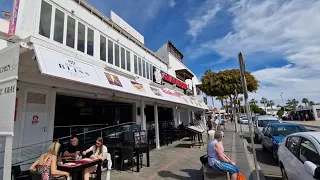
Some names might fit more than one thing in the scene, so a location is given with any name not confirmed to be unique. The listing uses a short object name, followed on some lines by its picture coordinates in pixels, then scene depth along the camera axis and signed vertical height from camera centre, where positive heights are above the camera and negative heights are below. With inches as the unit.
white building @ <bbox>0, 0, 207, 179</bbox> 152.6 +51.1
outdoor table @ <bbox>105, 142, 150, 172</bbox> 263.9 -46.2
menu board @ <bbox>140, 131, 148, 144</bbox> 310.6 -35.8
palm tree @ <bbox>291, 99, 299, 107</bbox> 3948.3 +202.2
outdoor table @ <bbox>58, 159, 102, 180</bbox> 173.8 -46.0
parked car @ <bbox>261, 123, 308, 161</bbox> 308.5 -37.0
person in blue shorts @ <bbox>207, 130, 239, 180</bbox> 167.5 -41.3
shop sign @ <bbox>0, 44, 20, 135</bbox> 134.0 +23.3
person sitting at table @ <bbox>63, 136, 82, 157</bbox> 218.8 -35.9
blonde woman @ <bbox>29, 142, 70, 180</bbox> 162.4 -41.1
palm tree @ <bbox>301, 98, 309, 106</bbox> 3544.8 +196.9
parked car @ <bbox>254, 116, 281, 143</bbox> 521.4 -27.5
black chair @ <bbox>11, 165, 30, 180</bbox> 179.2 -53.2
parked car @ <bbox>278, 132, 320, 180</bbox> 128.2 -36.5
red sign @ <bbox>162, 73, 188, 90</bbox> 626.7 +127.2
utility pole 179.0 +36.3
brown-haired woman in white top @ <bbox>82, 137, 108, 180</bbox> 204.6 -40.7
